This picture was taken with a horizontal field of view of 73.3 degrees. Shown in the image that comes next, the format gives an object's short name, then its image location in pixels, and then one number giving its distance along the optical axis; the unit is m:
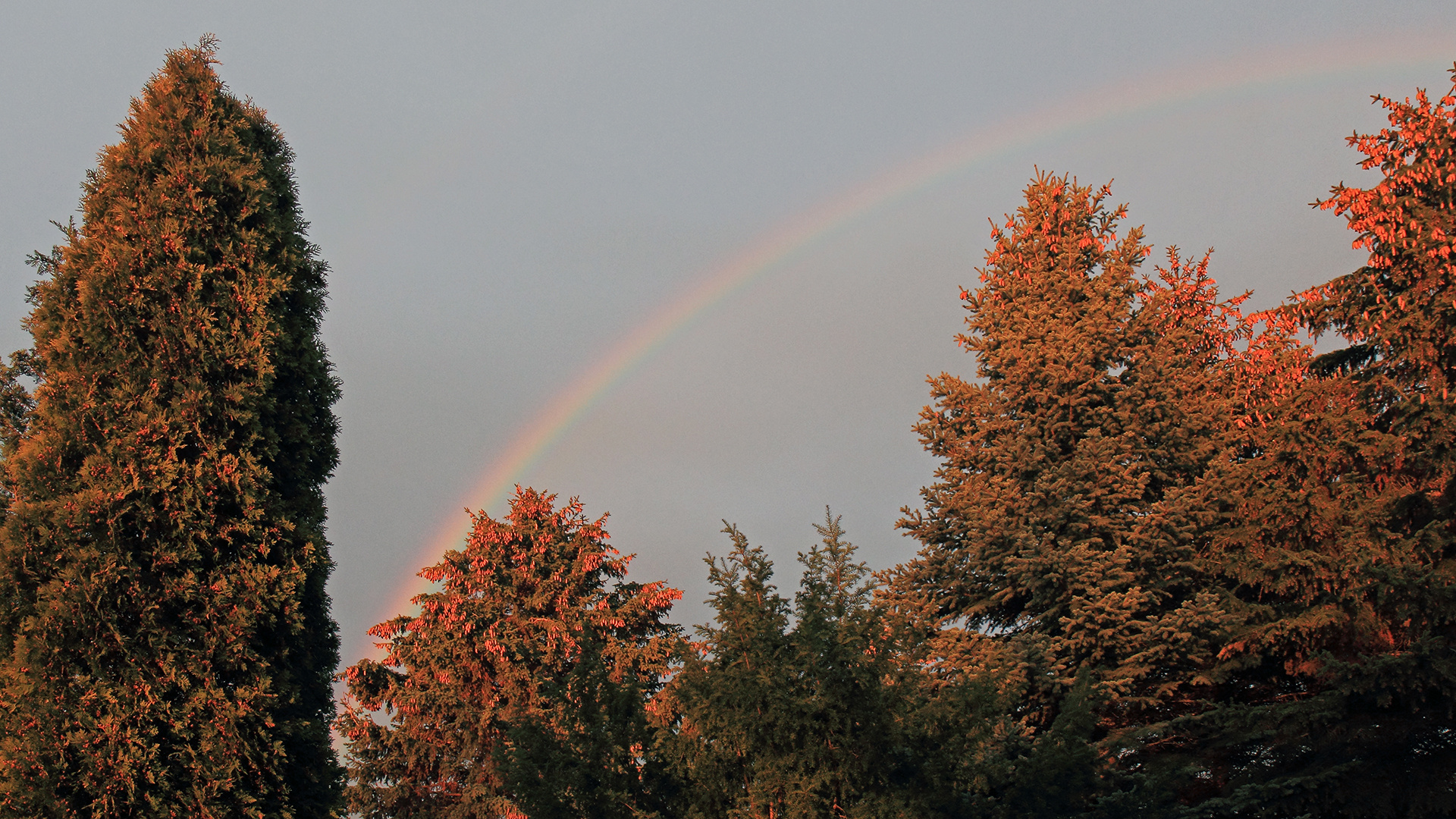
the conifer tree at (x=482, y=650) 23.73
